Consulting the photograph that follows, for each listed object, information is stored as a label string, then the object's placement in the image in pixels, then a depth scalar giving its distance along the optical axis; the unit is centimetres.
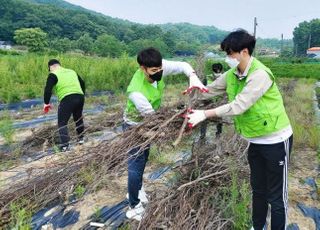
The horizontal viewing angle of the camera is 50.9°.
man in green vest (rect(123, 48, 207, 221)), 249
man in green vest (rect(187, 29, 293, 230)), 202
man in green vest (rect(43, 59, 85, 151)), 462
